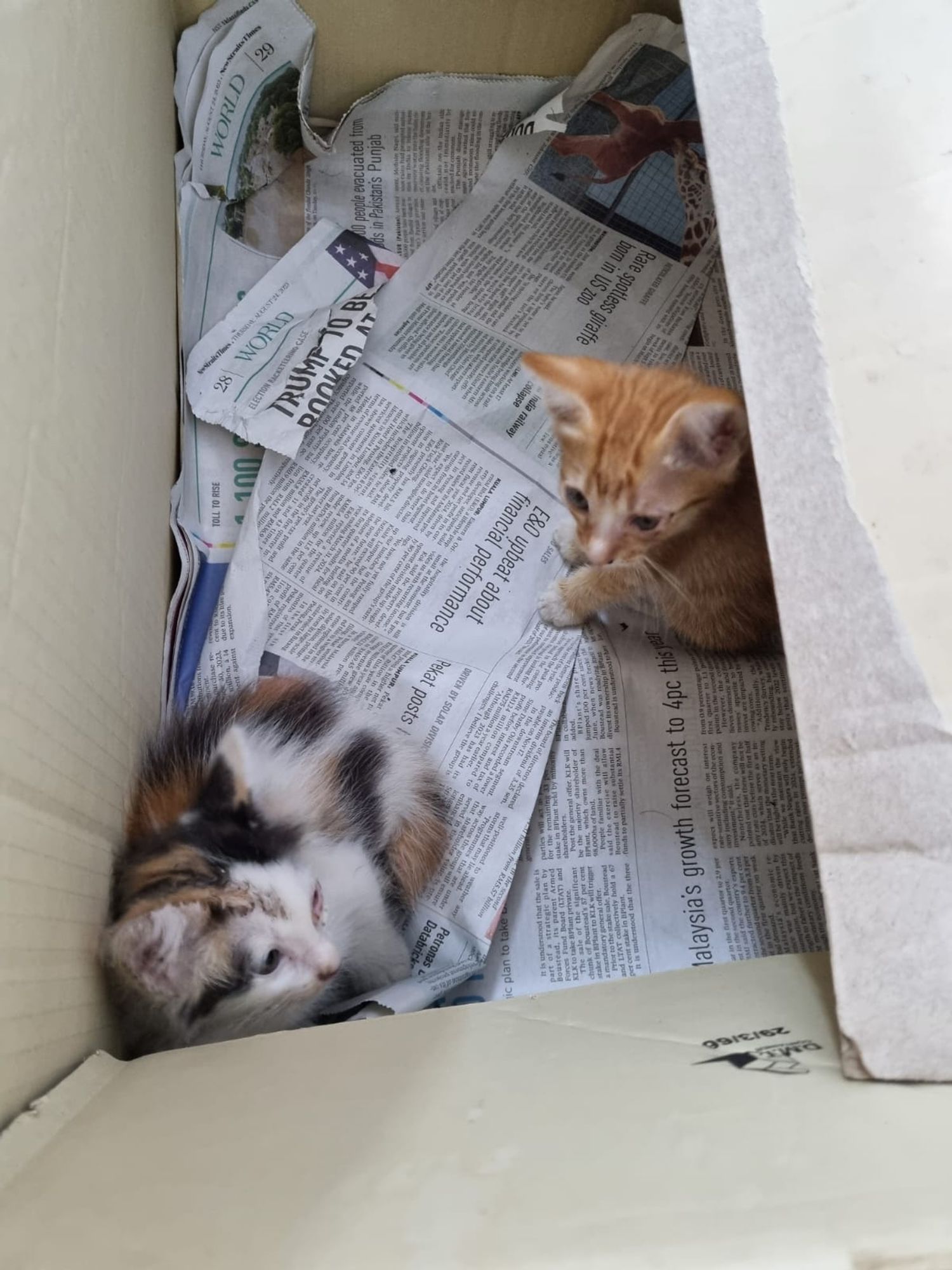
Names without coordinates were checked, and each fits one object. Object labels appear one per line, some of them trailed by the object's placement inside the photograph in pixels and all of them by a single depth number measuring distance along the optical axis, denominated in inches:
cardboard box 8.9
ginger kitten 14.9
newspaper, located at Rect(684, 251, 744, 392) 20.2
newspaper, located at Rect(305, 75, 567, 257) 20.9
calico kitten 13.9
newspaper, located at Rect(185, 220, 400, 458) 18.9
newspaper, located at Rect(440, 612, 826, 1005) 16.7
